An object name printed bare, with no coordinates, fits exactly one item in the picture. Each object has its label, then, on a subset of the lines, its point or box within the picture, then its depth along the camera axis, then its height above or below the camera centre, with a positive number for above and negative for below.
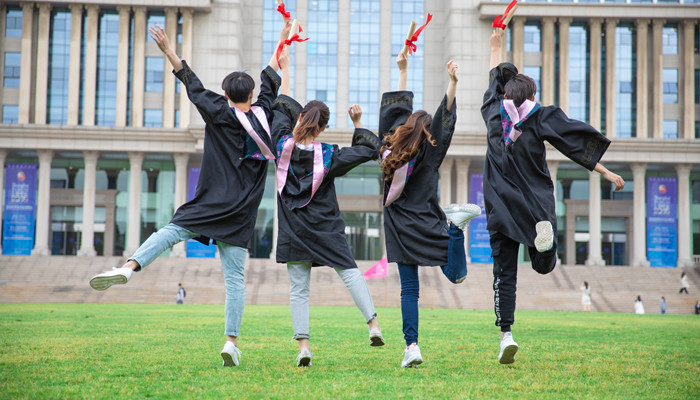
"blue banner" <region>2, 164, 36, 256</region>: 43.66 -0.08
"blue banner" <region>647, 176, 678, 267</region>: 45.22 -0.34
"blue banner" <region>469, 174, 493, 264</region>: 43.91 -1.45
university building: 46.69 +8.01
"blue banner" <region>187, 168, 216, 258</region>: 44.53 -2.23
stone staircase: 33.09 -3.66
